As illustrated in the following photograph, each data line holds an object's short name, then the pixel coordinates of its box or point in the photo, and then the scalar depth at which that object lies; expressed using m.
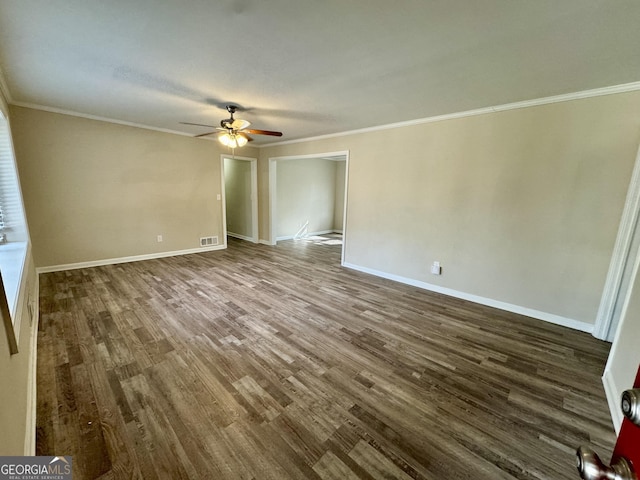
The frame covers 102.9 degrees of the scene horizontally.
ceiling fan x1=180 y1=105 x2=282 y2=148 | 3.21
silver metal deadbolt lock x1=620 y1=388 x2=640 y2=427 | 0.44
